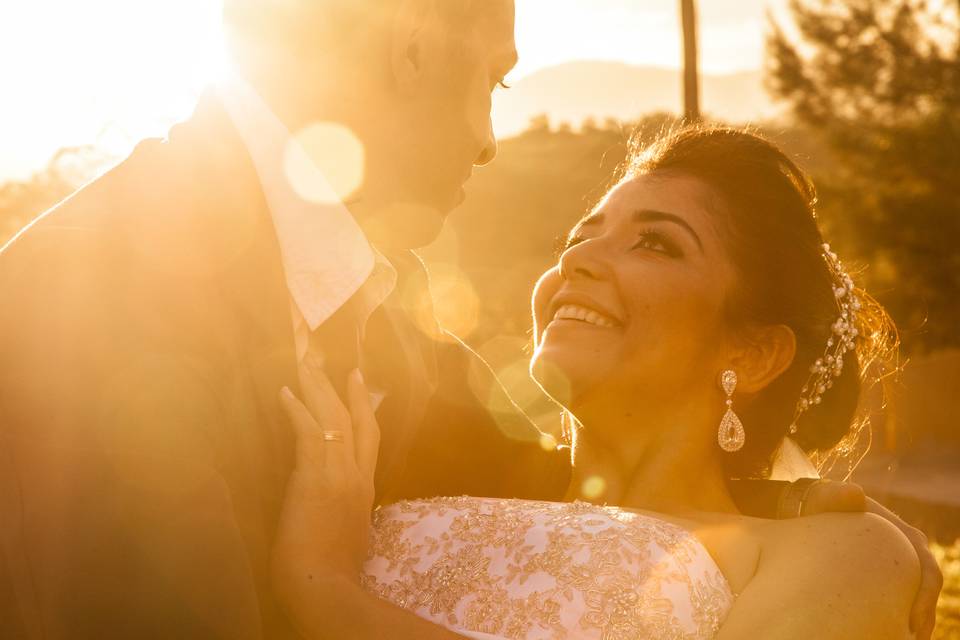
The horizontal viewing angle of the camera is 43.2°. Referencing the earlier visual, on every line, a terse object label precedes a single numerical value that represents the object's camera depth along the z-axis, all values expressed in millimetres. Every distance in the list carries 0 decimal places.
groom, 2418
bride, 3029
